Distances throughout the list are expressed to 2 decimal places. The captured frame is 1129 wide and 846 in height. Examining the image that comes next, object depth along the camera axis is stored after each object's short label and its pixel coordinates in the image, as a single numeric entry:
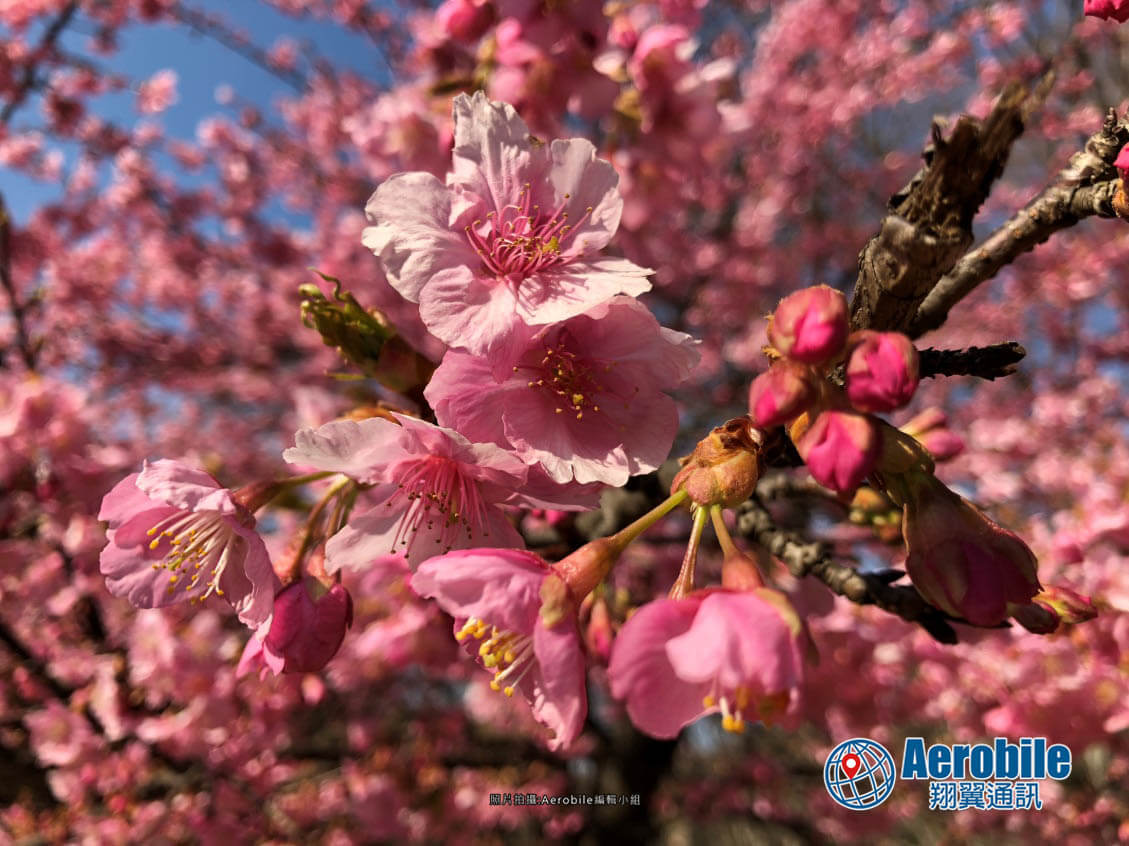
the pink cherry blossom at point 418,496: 0.09
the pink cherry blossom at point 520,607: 0.08
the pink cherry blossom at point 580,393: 0.09
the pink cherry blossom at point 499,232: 0.09
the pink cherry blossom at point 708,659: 0.07
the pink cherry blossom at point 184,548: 0.10
